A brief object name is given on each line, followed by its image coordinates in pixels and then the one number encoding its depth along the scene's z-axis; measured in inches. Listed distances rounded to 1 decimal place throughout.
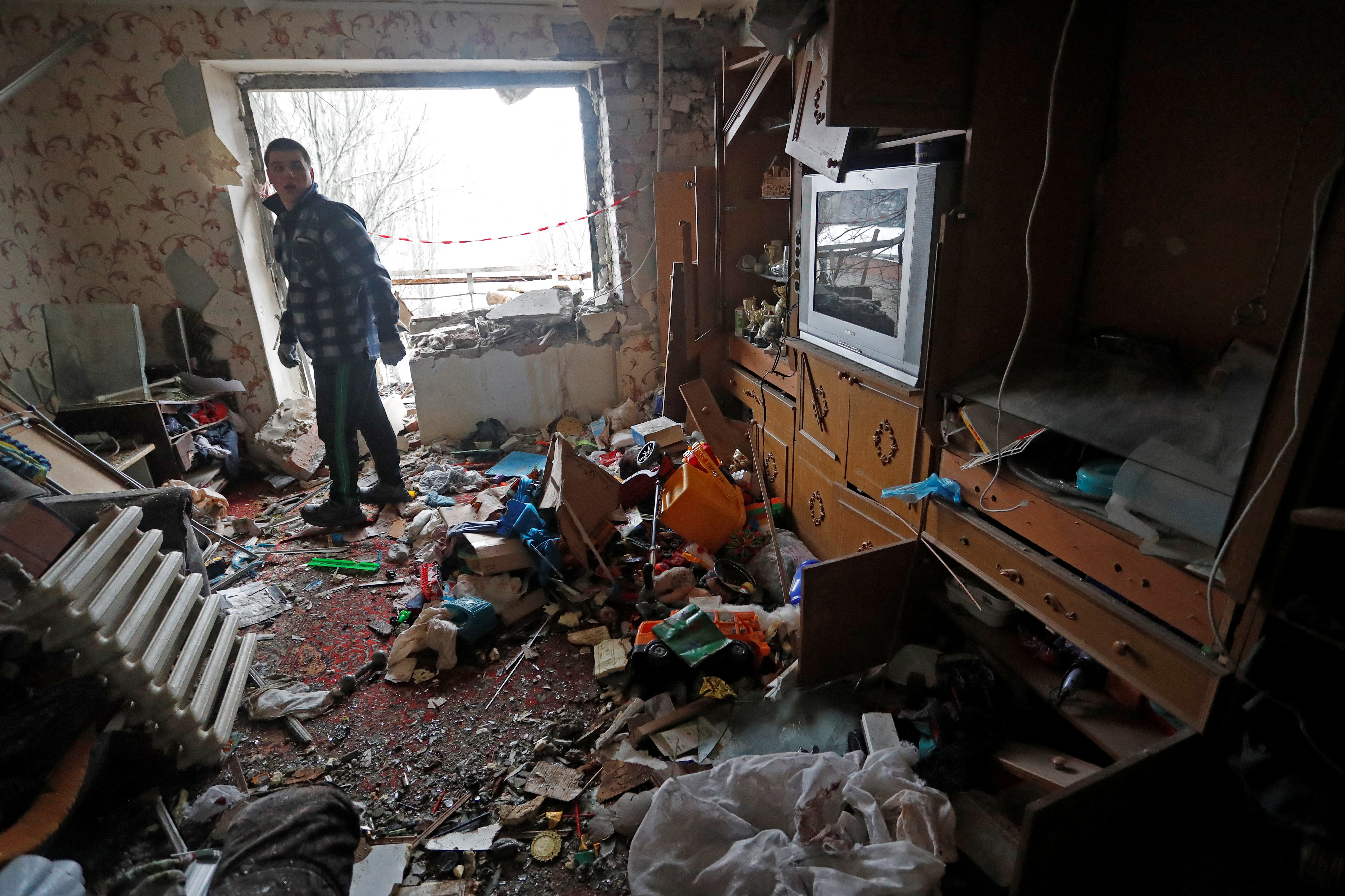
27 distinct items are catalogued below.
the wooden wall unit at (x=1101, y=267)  41.5
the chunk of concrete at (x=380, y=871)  54.9
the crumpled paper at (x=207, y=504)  118.3
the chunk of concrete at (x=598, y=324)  153.6
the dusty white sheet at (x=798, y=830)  46.1
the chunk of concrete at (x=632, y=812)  58.1
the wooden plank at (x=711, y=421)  121.2
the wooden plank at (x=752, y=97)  92.0
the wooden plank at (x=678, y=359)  124.0
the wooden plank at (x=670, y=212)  137.5
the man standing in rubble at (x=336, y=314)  106.7
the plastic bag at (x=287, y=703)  75.1
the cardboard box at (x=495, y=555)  90.4
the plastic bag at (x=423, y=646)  81.3
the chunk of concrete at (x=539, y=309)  155.6
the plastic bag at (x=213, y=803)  59.5
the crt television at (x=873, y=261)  62.3
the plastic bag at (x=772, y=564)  91.2
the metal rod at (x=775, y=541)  87.1
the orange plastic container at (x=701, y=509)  96.0
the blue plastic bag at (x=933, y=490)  62.9
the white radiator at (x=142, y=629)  50.4
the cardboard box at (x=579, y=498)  93.4
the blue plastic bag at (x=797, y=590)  81.3
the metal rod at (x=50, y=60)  112.7
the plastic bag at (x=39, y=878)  35.7
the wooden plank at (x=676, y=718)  67.9
